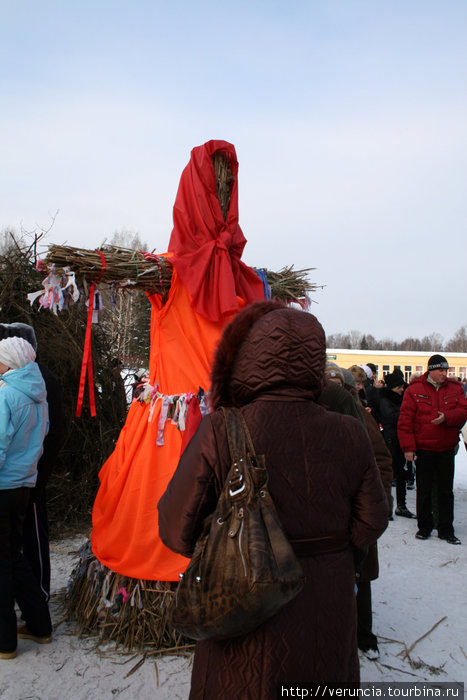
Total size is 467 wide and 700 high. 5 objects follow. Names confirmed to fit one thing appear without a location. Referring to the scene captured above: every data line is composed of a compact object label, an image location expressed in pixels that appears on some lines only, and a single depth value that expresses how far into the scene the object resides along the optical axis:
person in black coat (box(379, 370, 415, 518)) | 6.38
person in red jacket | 5.27
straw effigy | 2.98
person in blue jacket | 2.84
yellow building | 40.28
